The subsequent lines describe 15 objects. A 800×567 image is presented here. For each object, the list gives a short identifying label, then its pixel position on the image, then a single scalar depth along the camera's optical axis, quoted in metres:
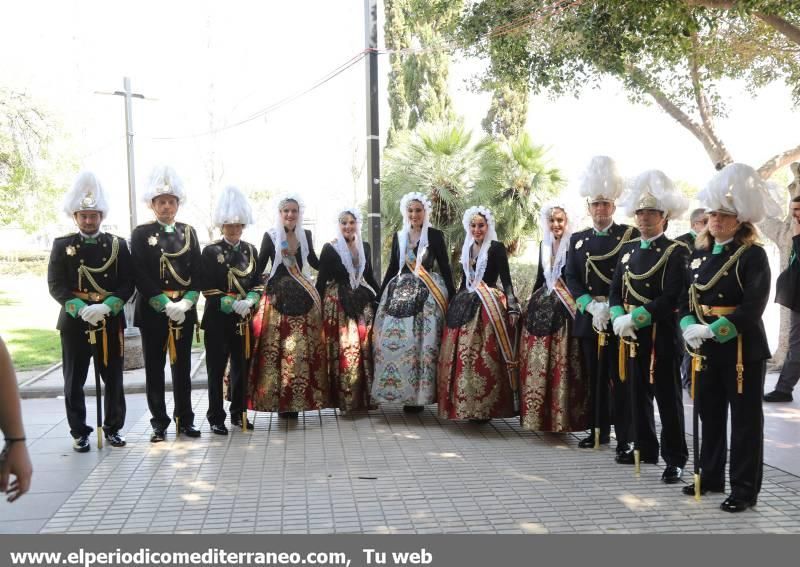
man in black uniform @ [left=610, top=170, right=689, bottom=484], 4.24
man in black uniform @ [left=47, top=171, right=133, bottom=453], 5.02
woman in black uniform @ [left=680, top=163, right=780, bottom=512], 3.70
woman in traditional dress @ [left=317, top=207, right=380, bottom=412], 5.85
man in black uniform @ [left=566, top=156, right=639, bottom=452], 4.84
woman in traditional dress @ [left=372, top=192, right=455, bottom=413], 5.68
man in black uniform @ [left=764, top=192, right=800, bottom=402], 6.21
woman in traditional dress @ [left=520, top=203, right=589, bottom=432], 5.12
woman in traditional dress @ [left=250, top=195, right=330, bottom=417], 5.66
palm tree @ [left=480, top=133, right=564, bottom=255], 10.03
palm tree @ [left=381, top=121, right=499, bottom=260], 9.53
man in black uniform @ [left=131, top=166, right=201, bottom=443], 5.23
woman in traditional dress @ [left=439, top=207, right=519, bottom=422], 5.39
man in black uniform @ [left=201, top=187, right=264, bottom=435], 5.45
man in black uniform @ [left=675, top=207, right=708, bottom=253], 5.80
